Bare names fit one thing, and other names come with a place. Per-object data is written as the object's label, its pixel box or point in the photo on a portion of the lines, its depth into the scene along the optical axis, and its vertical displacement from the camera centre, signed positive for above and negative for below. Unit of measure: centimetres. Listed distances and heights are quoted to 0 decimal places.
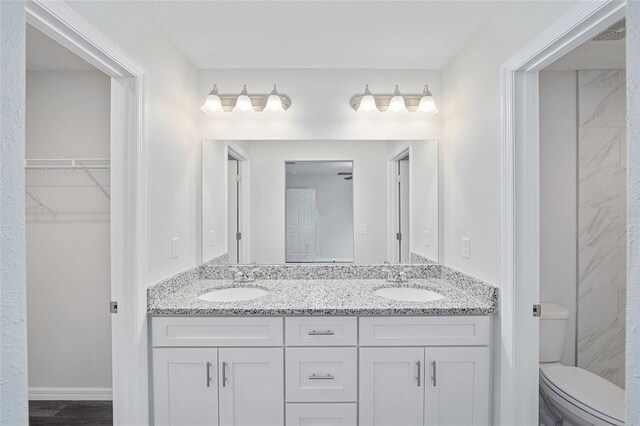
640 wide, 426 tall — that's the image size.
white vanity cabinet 167 -81
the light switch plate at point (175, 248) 194 -22
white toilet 153 -89
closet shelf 234 +17
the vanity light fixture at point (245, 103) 218 +70
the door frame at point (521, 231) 154 -10
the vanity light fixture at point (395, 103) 219 +71
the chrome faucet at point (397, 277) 219 -44
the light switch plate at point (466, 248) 194 -22
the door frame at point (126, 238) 159 -13
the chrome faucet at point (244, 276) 220 -44
